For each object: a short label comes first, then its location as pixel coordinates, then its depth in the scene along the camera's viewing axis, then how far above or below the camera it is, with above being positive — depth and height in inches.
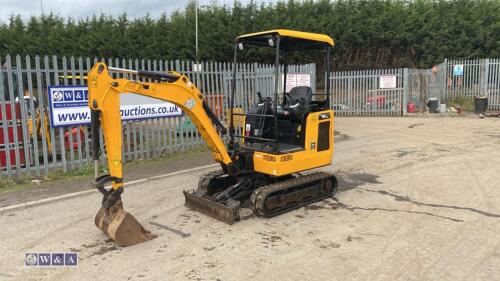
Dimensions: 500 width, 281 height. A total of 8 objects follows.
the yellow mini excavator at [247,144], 188.4 -33.2
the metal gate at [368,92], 842.8 -18.6
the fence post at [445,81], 938.6 +1.3
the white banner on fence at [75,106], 337.4 -15.3
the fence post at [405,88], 821.9 -11.0
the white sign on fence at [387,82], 841.5 +1.3
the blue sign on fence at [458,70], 916.6 +24.4
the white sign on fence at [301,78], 631.8 +8.1
